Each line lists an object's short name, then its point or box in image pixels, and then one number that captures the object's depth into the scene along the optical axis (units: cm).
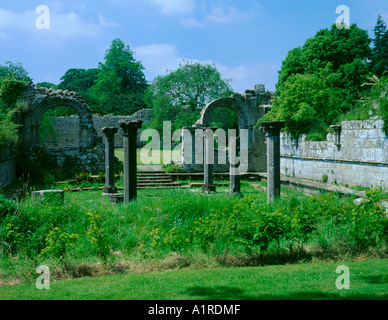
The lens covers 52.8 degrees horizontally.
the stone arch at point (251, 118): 1994
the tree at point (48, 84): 5069
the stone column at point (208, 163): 1460
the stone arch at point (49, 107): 1848
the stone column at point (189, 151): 1908
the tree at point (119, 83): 4291
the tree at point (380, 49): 2475
